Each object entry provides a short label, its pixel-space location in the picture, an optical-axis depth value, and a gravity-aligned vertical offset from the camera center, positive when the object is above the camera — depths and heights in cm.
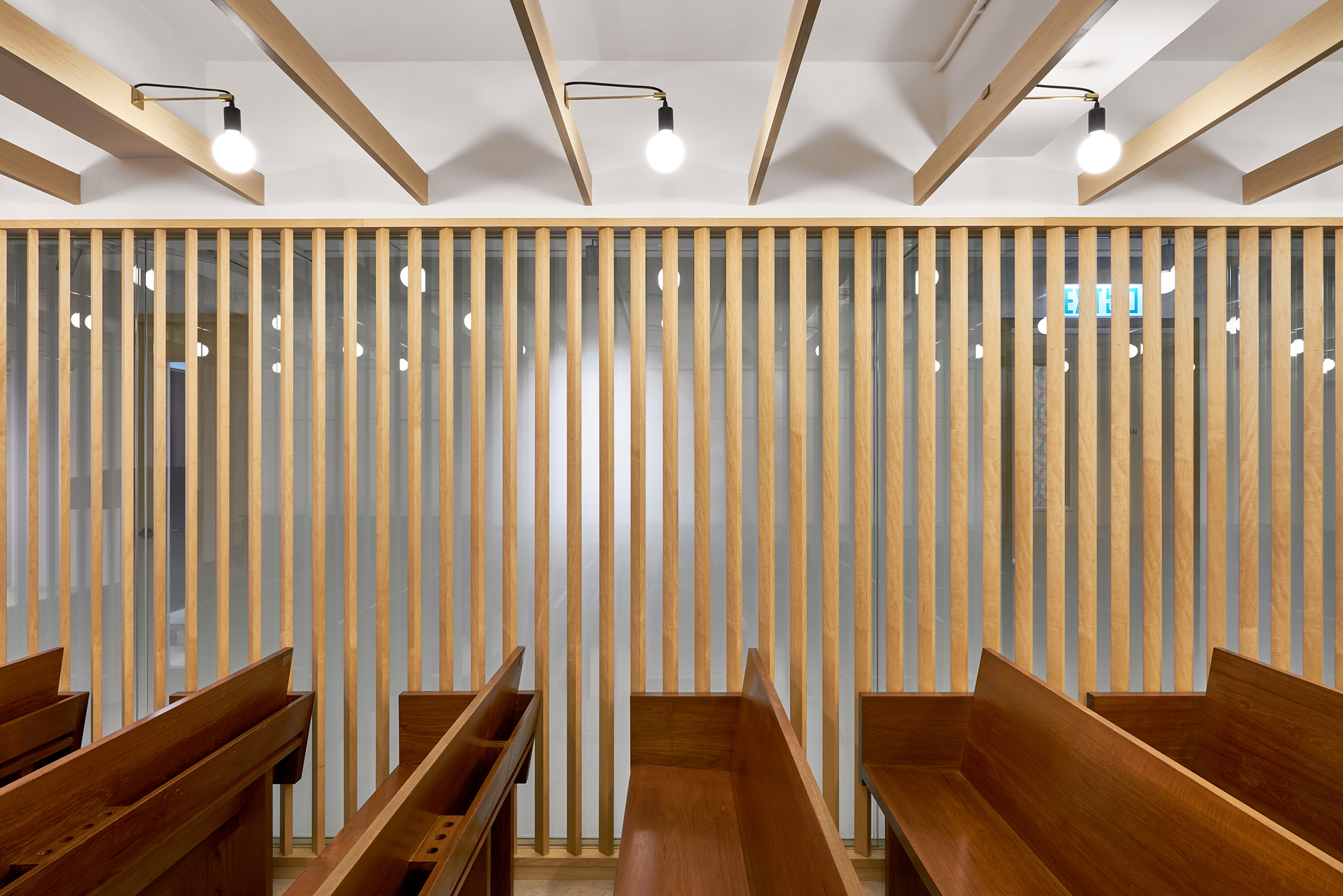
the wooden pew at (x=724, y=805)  116 -94
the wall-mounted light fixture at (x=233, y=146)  184 +97
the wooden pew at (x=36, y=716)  185 -79
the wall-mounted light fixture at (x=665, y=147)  186 +96
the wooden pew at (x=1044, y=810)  108 -82
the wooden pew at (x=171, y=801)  120 -77
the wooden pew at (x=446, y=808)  107 -78
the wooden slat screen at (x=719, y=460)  224 +1
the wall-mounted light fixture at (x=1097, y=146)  180 +93
